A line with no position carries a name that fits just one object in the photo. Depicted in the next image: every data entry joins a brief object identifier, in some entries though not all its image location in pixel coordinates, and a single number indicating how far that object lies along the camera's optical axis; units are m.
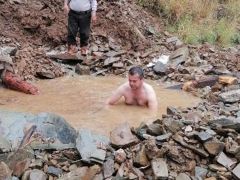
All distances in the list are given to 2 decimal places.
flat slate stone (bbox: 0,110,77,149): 4.99
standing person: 9.20
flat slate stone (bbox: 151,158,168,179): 4.55
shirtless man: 6.93
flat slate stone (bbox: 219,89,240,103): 7.16
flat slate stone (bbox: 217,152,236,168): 4.71
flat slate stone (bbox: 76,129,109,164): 4.68
